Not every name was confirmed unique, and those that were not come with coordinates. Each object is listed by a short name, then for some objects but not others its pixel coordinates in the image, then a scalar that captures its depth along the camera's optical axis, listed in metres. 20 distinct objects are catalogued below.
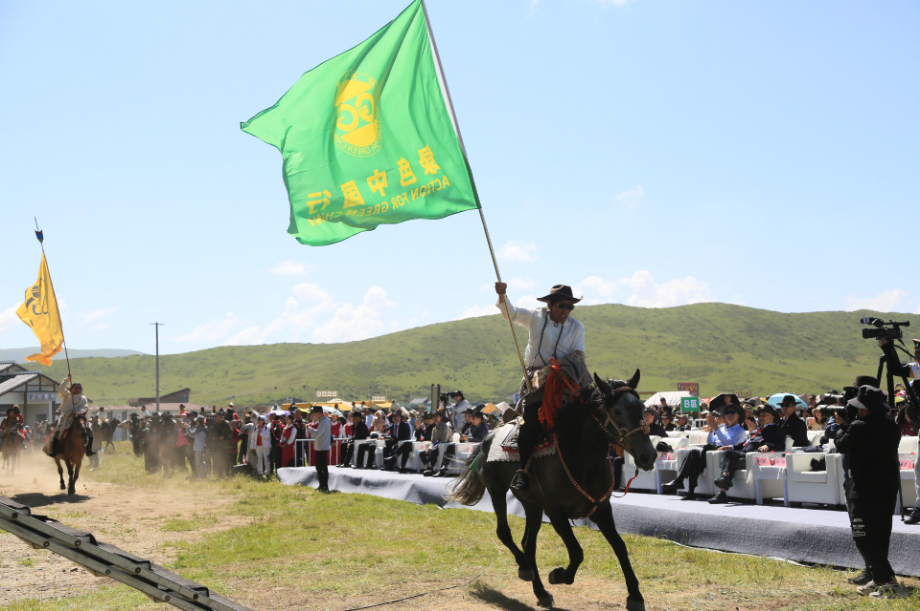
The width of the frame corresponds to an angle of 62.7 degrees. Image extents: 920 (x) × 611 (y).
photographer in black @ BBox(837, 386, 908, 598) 6.87
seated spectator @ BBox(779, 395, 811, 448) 11.79
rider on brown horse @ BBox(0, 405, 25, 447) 26.12
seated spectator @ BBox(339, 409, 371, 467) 22.44
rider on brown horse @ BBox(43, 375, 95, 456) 17.53
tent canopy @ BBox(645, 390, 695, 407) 45.28
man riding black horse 7.48
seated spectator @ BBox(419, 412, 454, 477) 18.64
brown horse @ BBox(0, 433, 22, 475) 26.08
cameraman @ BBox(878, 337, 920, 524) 8.18
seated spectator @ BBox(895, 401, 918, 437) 9.85
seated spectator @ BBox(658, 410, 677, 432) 22.03
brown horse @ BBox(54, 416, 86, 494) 17.66
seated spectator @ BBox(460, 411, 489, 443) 17.67
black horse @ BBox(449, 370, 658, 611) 6.36
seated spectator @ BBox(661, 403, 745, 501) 12.09
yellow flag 18.73
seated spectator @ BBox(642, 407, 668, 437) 13.88
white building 60.66
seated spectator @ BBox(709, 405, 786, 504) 11.38
